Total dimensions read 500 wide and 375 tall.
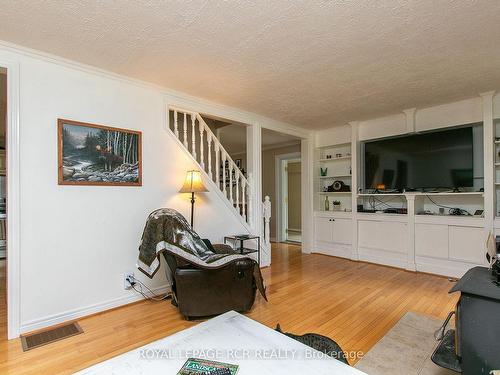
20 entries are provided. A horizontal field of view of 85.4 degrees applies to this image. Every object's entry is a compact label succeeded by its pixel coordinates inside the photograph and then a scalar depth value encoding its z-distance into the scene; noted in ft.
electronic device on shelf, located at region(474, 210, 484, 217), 11.87
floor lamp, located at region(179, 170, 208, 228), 10.30
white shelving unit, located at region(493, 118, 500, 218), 11.30
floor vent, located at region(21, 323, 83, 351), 6.82
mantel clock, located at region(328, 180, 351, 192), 16.29
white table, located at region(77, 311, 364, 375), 3.35
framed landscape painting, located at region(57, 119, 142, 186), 8.14
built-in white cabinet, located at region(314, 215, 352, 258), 15.76
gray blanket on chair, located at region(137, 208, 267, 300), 7.68
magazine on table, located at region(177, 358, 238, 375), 3.25
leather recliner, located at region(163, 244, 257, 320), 7.74
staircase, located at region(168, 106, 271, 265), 12.16
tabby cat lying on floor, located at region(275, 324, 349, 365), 4.07
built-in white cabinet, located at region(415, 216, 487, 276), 11.45
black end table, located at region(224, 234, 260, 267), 11.60
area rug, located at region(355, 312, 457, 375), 5.87
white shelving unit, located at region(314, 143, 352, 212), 16.80
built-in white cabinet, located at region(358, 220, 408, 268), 13.68
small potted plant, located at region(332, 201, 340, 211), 17.16
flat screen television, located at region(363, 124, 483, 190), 12.05
